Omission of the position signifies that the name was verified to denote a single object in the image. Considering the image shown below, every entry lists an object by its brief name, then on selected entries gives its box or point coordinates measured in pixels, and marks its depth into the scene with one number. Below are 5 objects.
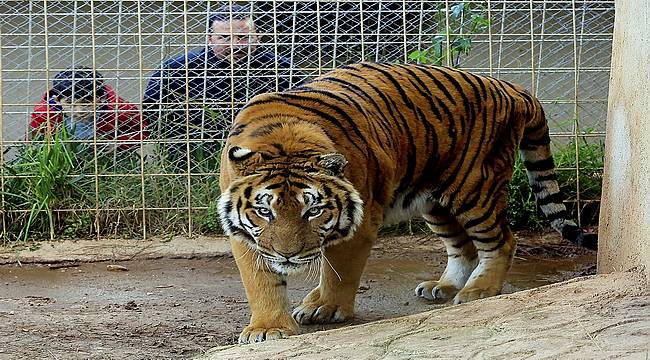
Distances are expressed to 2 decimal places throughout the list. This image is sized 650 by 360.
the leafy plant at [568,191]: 13.62
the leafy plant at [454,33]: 13.35
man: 13.45
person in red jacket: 13.45
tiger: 8.64
